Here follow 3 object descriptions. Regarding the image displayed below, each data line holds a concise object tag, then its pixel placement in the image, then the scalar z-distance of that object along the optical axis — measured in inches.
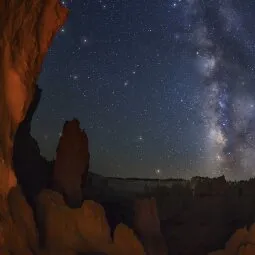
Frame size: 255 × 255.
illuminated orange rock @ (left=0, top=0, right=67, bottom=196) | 207.9
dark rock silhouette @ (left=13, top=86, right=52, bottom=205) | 460.6
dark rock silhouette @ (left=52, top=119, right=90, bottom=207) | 485.1
